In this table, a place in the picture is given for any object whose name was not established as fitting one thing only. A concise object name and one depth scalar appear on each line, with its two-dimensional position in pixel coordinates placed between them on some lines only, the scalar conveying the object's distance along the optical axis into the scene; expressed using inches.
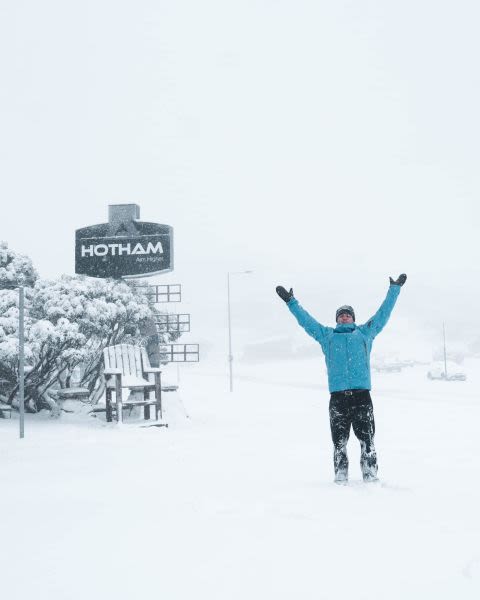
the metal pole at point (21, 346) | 378.3
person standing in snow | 213.2
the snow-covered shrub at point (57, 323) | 466.6
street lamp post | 1270.9
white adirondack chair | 460.4
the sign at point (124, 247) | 602.9
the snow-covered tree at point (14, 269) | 516.8
